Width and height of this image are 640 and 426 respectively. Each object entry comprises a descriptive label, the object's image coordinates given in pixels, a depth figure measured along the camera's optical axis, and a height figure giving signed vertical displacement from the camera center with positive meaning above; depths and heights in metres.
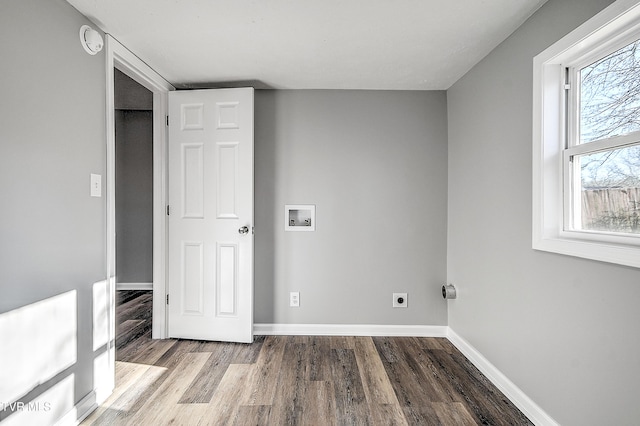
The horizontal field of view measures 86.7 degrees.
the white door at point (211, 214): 2.85 -0.04
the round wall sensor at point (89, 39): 1.85 +0.94
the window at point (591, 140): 1.40 +0.34
